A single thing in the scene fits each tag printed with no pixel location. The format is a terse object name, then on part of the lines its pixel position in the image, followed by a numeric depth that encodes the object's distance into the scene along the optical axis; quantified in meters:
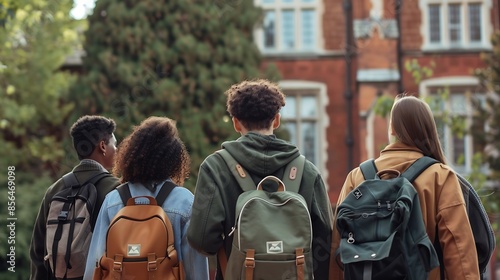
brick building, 19.72
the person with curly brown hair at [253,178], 4.32
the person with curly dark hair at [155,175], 4.61
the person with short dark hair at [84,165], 5.22
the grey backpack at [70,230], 5.00
